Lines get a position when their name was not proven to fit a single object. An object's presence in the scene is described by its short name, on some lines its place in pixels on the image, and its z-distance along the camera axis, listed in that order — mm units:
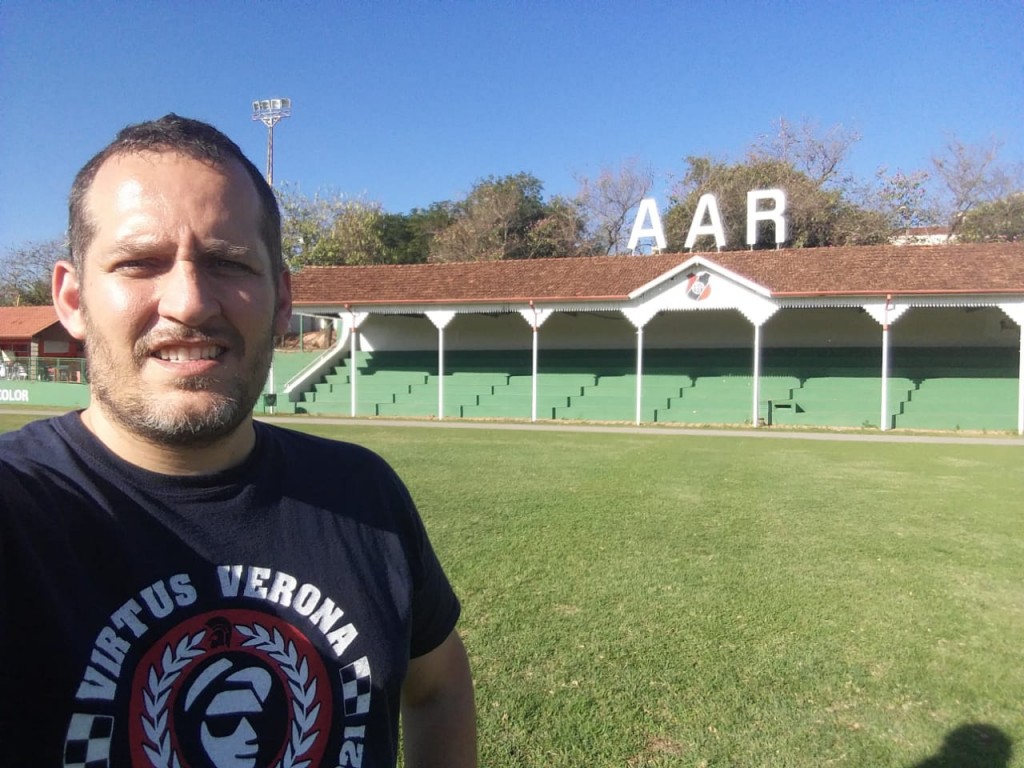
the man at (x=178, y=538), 1117
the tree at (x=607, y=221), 47031
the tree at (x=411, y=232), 48531
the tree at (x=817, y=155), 41188
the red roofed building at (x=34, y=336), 45188
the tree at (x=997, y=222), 38875
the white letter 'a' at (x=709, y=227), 26500
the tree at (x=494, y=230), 45750
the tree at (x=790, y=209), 38562
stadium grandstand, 20156
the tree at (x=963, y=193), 41000
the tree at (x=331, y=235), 45906
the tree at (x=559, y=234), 45688
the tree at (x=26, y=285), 61125
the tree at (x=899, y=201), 40031
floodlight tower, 50500
